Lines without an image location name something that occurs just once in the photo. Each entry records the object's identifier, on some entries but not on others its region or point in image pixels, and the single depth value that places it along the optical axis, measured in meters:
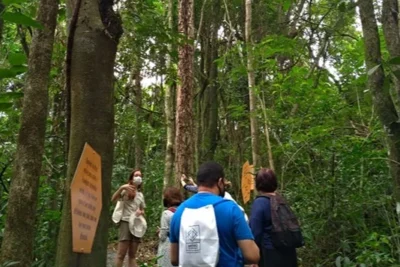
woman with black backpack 4.70
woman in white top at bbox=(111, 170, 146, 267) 7.75
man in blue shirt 3.22
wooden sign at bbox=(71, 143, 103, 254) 2.36
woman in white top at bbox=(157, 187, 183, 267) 6.19
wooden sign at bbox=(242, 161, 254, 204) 7.52
